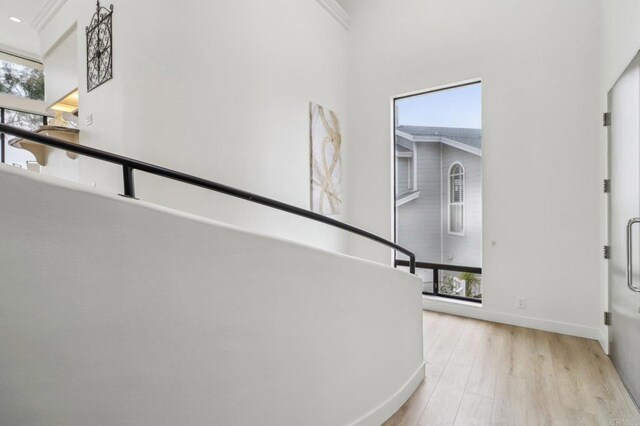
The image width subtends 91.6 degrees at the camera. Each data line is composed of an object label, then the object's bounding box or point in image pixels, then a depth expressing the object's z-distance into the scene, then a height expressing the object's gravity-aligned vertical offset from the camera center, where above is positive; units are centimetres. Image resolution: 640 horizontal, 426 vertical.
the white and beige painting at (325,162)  395 +67
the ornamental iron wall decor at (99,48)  256 +143
